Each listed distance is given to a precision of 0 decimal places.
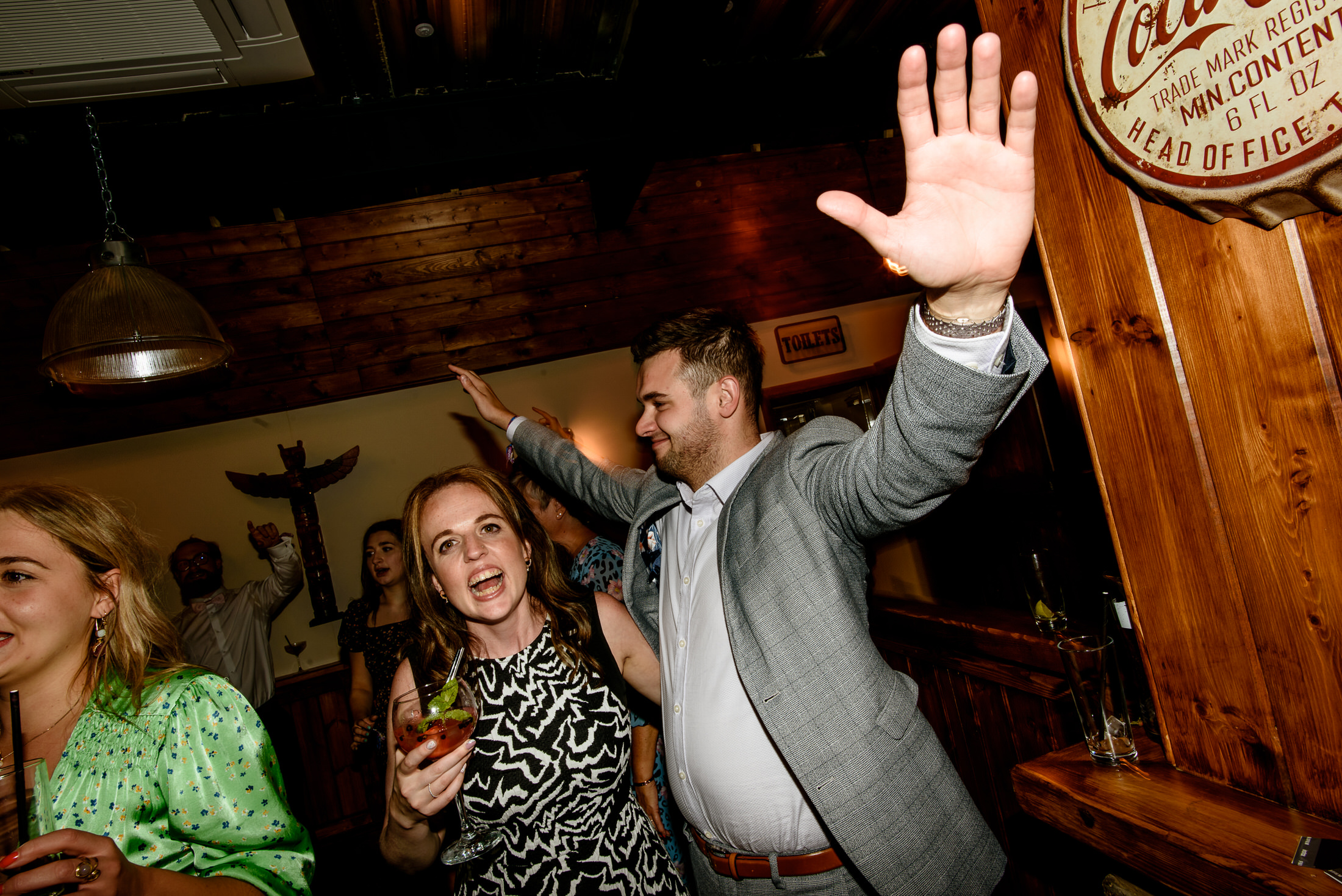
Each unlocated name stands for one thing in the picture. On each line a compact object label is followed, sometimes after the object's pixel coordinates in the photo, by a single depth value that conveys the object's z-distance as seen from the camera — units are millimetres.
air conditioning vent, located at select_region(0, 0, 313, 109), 1973
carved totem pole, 4516
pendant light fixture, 2322
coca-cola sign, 802
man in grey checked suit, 929
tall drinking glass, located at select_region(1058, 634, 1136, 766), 1296
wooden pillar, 912
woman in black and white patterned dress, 1588
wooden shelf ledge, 884
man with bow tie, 3957
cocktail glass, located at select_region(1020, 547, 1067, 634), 1672
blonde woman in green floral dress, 1171
